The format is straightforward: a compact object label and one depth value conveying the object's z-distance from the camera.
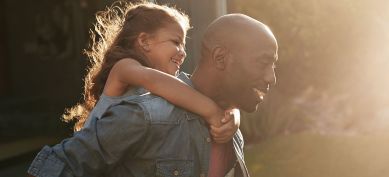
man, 2.65
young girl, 3.56
